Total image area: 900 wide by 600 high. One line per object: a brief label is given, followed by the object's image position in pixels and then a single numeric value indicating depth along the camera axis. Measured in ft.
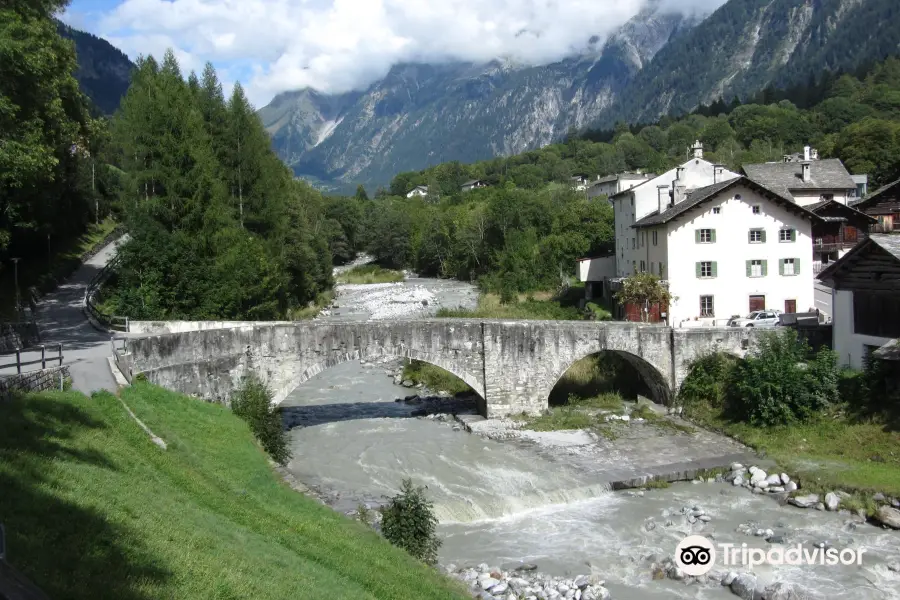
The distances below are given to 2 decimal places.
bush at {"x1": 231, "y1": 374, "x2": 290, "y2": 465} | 77.30
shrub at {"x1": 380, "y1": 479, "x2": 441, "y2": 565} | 51.47
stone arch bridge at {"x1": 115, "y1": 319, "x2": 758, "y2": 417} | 87.10
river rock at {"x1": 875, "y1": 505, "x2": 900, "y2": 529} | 61.36
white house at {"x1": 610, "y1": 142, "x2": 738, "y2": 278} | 145.07
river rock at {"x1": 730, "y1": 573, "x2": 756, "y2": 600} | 50.70
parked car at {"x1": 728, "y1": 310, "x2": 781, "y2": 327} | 113.39
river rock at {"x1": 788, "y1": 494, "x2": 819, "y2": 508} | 67.10
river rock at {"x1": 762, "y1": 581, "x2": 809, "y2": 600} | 49.39
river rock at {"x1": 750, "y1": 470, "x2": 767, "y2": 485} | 72.59
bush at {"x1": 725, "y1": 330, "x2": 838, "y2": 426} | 84.07
